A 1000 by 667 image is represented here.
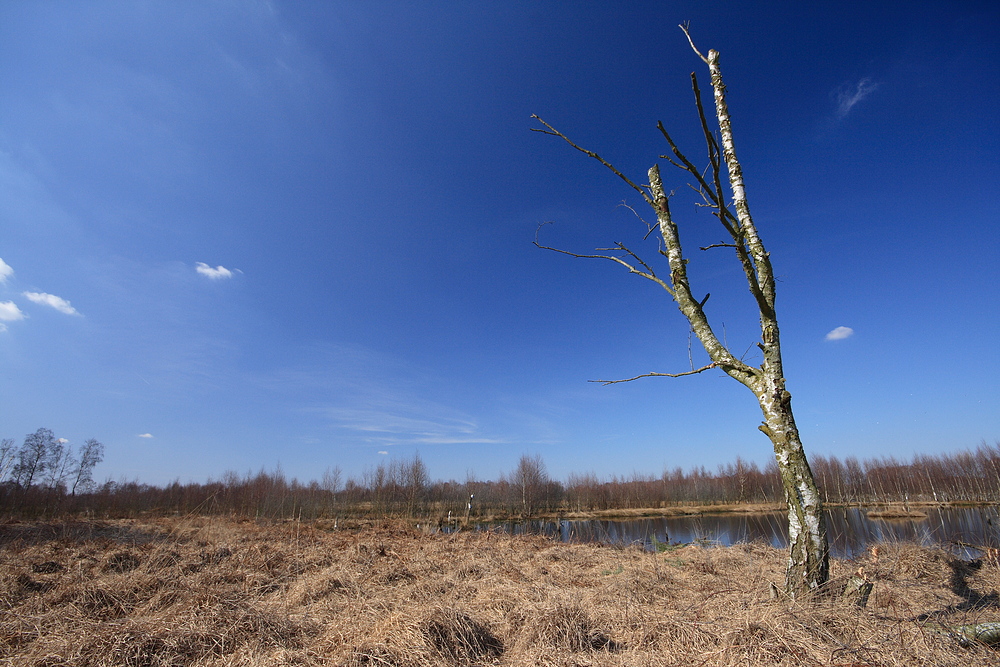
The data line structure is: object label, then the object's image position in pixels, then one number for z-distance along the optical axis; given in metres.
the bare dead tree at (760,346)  3.07
